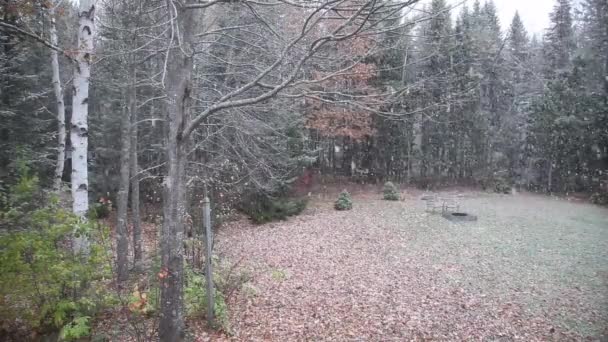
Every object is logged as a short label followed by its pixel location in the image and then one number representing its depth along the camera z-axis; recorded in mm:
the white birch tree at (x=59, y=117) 9050
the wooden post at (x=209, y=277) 4410
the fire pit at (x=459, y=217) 12230
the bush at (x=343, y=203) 13945
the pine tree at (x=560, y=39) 19453
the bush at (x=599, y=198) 15532
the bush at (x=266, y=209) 11930
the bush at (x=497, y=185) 18969
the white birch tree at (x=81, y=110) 4680
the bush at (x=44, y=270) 3545
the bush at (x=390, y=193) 15766
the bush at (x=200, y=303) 4535
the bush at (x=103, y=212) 11913
